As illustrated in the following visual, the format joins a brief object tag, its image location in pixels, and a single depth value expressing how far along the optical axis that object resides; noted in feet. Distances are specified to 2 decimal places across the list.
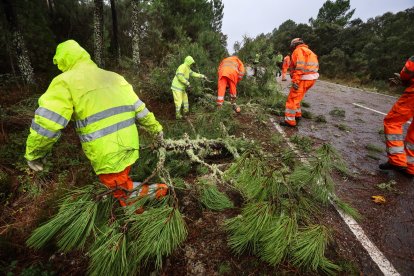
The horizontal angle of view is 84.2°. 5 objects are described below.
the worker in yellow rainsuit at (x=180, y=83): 19.79
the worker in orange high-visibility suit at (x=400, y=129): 11.30
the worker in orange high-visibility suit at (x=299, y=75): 17.01
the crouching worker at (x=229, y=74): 19.85
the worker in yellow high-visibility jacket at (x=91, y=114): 6.18
